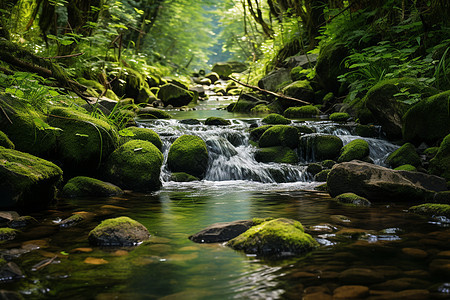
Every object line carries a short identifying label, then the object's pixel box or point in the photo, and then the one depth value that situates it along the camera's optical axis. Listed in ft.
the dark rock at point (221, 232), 11.31
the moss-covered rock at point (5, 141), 15.76
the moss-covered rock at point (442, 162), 18.33
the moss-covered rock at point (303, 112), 38.63
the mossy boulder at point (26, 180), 13.41
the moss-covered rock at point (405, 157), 21.56
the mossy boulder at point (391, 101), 24.02
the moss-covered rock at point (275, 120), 31.65
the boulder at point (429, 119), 21.89
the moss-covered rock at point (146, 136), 24.12
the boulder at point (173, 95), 55.93
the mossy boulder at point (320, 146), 25.57
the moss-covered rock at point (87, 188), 17.63
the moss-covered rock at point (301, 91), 43.32
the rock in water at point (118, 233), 10.85
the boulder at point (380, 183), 16.15
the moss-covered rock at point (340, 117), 32.58
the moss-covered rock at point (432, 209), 13.06
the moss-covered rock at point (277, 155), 25.72
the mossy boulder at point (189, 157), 23.50
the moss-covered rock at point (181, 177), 22.65
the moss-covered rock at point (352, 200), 15.78
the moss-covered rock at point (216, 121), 33.73
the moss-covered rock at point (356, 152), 24.03
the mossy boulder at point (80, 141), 18.81
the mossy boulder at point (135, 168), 19.56
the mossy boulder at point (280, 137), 26.89
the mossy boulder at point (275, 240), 10.03
